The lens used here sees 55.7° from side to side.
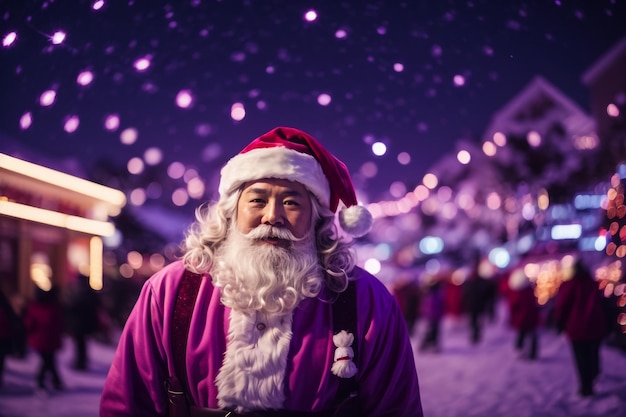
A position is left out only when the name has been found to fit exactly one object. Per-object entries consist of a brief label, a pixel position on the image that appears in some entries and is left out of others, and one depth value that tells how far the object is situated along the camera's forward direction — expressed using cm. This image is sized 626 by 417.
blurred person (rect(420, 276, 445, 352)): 1207
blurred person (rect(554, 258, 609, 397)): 719
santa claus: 239
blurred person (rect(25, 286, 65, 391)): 785
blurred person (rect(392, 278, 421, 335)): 1427
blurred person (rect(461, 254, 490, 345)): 1278
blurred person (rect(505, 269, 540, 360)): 1029
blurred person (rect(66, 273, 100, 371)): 963
